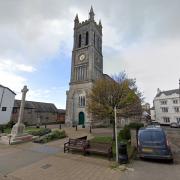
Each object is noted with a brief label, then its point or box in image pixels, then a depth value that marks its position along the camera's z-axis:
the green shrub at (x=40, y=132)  16.16
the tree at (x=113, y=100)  12.95
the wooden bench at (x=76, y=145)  8.89
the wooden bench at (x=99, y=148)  8.04
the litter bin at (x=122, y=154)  7.35
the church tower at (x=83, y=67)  31.70
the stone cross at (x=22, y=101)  14.43
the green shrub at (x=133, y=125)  27.06
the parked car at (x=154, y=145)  7.57
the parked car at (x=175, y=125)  36.03
